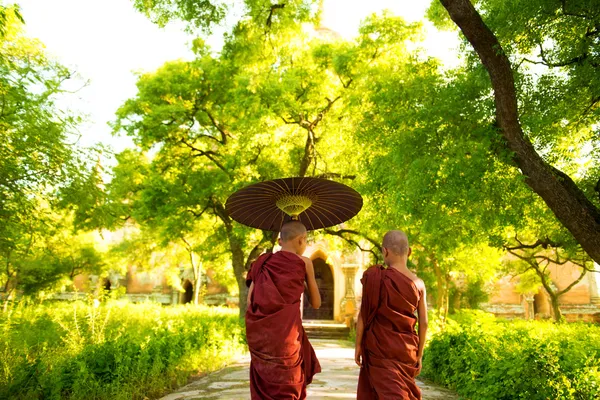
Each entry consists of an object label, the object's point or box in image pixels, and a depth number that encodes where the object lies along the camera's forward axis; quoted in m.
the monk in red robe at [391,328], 3.75
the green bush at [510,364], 4.64
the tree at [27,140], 6.27
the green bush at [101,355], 5.17
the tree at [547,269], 13.51
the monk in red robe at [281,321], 3.80
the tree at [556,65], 6.19
